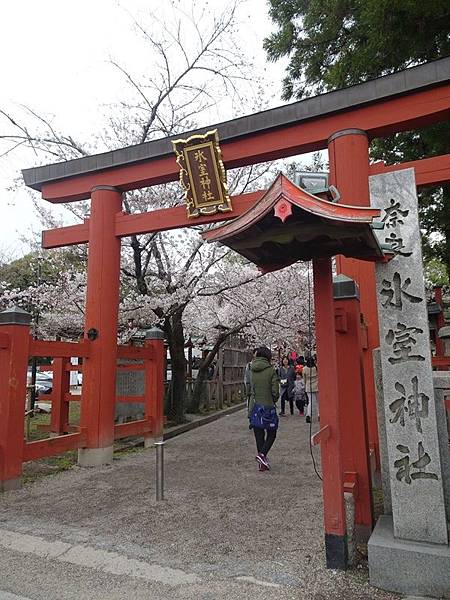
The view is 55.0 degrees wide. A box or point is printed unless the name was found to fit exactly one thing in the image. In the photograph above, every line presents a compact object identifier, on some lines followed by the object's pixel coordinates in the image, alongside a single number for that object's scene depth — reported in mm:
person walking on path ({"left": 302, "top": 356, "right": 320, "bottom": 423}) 12648
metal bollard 5273
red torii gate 6074
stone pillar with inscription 3113
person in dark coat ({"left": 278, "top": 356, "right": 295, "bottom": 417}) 14070
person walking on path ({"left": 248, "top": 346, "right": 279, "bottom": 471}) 6586
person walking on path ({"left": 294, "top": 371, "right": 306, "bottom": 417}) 14008
